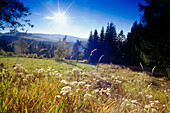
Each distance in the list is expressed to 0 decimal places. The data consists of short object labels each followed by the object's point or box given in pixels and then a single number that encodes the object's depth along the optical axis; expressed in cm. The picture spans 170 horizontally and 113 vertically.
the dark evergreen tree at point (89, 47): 3397
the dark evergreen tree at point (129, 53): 2152
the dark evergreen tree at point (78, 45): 4475
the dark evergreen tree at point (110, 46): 2785
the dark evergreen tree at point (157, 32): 658
